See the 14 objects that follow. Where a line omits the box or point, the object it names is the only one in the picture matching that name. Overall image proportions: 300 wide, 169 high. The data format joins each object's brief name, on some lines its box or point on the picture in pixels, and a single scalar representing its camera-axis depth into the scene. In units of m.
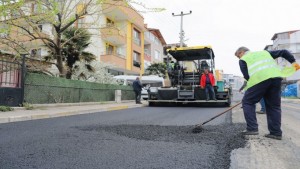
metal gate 10.37
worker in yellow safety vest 4.73
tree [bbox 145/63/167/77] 37.16
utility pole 34.86
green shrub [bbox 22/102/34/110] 10.99
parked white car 25.02
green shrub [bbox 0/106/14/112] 9.85
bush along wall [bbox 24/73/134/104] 11.77
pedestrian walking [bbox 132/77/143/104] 17.52
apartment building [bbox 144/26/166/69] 40.71
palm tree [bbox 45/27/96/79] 16.36
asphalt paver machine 14.35
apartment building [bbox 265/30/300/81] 69.64
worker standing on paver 13.76
